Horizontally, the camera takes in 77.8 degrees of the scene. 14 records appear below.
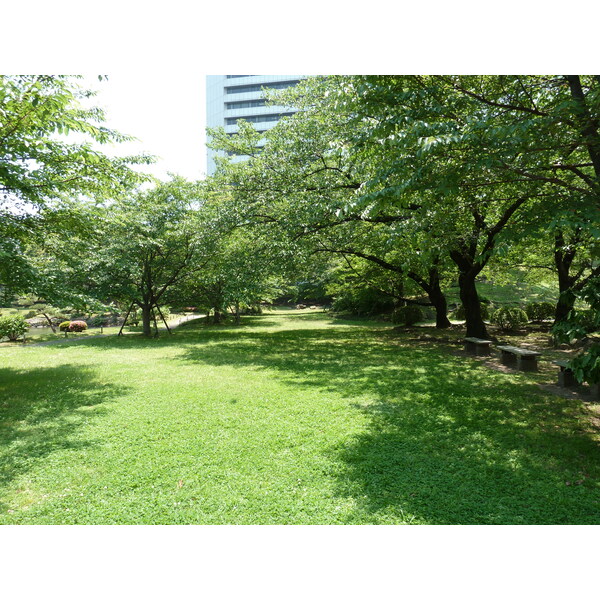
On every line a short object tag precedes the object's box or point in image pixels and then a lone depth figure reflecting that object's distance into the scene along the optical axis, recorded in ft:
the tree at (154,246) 42.86
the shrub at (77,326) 59.74
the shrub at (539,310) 51.35
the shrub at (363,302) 70.44
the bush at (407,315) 56.85
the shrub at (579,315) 13.06
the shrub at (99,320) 71.17
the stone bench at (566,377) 22.00
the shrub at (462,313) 55.06
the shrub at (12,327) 48.19
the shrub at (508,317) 46.81
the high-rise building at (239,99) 192.03
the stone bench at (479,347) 33.19
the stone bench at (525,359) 26.40
